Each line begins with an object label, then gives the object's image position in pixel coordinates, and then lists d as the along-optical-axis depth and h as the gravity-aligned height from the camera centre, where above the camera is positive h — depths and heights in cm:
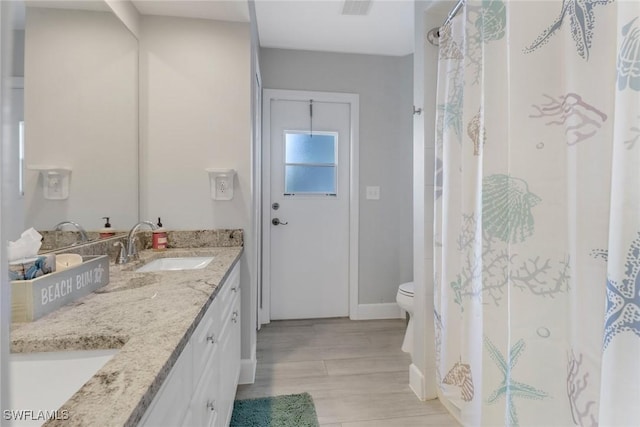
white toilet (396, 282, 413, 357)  209 -66
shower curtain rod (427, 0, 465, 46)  165 +95
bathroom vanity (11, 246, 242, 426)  46 -28
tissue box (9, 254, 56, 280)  78 -16
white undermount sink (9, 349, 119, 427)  62 -35
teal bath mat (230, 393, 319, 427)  151 -106
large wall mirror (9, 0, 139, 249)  98 +38
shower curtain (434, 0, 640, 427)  62 -1
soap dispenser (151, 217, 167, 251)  179 -18
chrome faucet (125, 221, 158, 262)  153 -18
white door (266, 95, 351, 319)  278 +1
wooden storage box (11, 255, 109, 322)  74 -22
